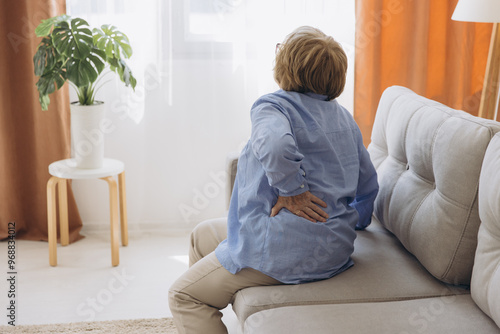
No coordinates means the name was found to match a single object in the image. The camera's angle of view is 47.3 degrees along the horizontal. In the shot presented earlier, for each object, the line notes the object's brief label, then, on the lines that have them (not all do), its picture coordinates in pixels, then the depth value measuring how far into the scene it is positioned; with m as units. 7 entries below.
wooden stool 2.55
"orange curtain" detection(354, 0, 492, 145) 2.84
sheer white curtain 2.88
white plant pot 2.55
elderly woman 1.50
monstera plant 2.44
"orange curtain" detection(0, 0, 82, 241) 2.74
